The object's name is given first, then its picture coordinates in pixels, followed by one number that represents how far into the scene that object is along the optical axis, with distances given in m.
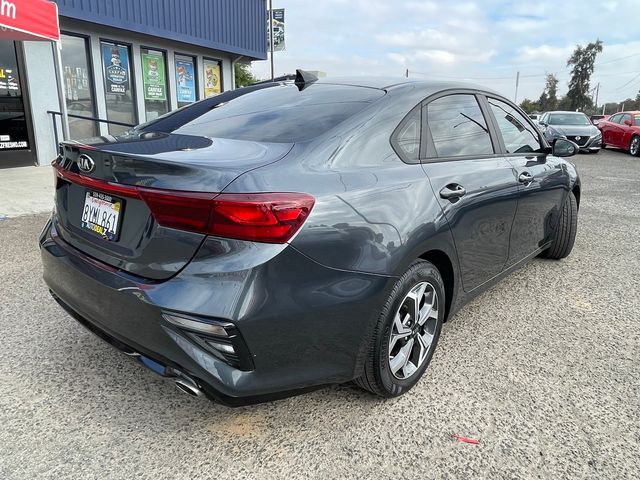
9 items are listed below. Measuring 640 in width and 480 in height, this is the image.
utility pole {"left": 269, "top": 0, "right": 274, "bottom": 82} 16.90
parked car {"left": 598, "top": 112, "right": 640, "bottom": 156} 15.91
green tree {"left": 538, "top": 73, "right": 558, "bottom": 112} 75.69
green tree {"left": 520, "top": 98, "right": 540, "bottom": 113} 78.57
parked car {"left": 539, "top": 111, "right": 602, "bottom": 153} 15.71
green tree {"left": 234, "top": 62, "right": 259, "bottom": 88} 34.53
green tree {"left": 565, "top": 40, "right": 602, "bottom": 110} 61.75
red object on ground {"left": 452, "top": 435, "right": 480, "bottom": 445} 2.06
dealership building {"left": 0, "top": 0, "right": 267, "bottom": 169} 8.69
